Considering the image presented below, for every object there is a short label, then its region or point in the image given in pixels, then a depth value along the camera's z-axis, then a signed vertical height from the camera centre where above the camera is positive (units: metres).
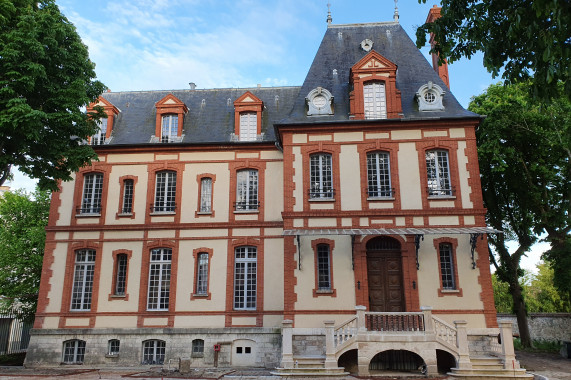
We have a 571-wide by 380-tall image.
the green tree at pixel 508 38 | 7.59 +5.11
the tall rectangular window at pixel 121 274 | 17.73 +1.33
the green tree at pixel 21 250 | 19.73 +2.59
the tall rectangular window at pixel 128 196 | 18.47 +4.59
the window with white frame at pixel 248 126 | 19.03 +7.64
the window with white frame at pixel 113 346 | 16.95 -1.39
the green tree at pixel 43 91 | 12.66 +6.48
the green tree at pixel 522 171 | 19.02 +5.92
